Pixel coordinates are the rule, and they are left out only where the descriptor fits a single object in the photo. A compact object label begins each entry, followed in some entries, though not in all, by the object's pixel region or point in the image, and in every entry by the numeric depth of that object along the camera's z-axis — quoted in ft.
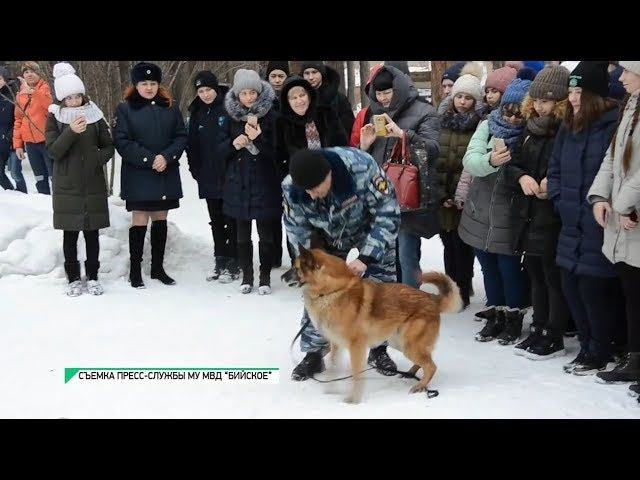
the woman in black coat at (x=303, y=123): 20.43
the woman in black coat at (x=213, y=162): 23.03
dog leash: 15.53
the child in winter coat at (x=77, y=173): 20.95
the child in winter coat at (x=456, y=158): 19.43
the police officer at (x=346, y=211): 14.37
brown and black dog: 13.75
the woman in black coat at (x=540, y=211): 16.39
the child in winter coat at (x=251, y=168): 21.75
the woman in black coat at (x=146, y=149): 21.86
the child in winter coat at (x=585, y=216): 14.92
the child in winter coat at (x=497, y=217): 17.24
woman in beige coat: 13.66
